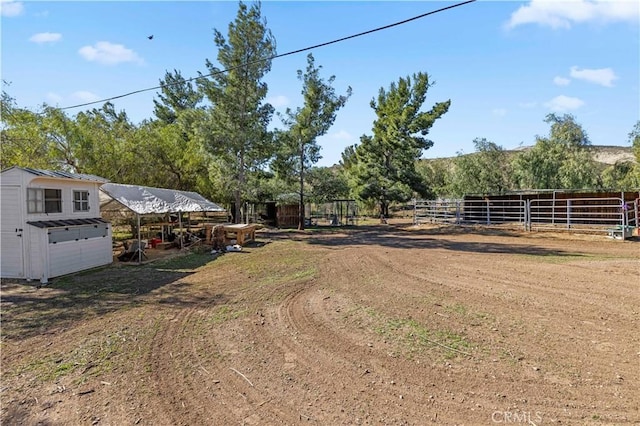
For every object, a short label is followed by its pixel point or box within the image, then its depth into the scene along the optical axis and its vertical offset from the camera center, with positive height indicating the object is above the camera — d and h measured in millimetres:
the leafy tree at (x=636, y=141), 26609 +4974
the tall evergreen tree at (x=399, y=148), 26859 +4495
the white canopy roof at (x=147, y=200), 12562 +429
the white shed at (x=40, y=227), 9367 -364
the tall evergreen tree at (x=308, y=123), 22203 +5349
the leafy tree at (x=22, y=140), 14195 +3077
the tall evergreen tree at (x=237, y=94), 19375 +6355
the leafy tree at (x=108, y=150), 17047 +3093
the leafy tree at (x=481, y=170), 31422 +3013
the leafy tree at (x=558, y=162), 26688 +3175
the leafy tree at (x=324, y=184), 23516 +1560
